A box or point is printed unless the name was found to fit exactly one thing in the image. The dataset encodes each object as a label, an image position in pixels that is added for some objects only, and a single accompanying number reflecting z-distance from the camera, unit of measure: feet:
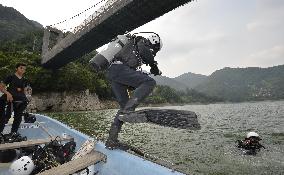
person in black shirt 12.73
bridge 60.23
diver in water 25.76
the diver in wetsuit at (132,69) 7.99
